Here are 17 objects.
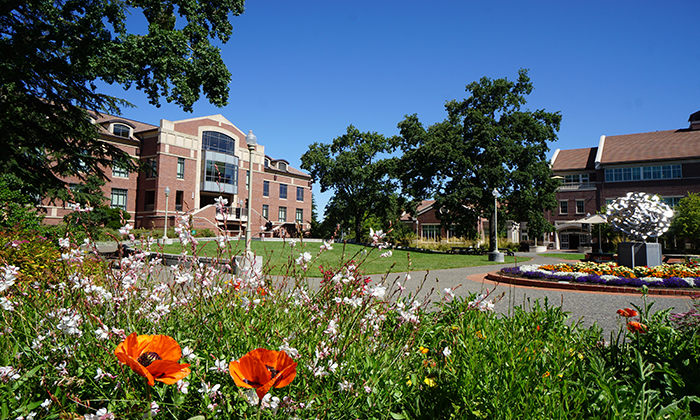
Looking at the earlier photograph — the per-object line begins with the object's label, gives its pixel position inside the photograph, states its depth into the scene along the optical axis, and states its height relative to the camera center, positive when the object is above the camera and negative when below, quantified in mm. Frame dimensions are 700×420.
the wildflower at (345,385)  1754 -666
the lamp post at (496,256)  22016 -859
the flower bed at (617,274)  10445 -963
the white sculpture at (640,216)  14031 +979
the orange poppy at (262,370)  1246 -436
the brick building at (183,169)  38250 +7427
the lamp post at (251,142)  12133 +3023
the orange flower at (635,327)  2481 -549
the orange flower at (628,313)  2944 -539
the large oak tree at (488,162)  28531 +5982
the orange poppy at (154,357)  1180 -387
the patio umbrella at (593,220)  26631 +1513
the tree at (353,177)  41031 +6627
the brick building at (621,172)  41219 +7886
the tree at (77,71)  10766 +4836
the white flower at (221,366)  1589 -527
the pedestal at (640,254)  14477 -442
